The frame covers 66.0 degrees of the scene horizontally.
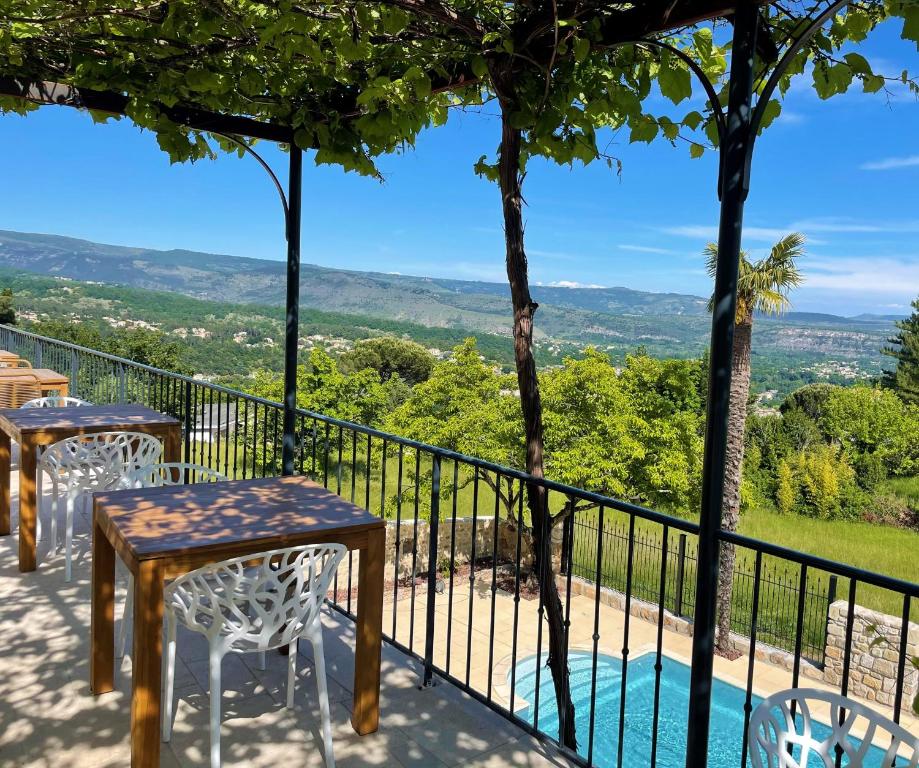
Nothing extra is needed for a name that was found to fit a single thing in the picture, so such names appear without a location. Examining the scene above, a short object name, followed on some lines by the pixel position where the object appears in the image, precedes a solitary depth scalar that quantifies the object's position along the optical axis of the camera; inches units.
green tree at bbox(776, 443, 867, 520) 1509.6
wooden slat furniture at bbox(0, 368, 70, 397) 245.1
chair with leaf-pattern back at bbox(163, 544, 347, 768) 79.5
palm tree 665.0
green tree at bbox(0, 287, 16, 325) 1211.9
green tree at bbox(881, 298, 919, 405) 1722.4
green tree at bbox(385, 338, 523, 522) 880.3
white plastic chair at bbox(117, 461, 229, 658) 109.4
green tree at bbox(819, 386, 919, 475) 1585.9
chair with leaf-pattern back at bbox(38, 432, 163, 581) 137.9
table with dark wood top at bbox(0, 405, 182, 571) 139.3
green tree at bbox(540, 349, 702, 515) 831.1
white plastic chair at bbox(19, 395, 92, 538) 196.1
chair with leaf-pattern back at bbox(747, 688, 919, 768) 53.9
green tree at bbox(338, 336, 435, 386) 2128.4
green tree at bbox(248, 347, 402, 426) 1341.0
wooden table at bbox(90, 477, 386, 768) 78.3
